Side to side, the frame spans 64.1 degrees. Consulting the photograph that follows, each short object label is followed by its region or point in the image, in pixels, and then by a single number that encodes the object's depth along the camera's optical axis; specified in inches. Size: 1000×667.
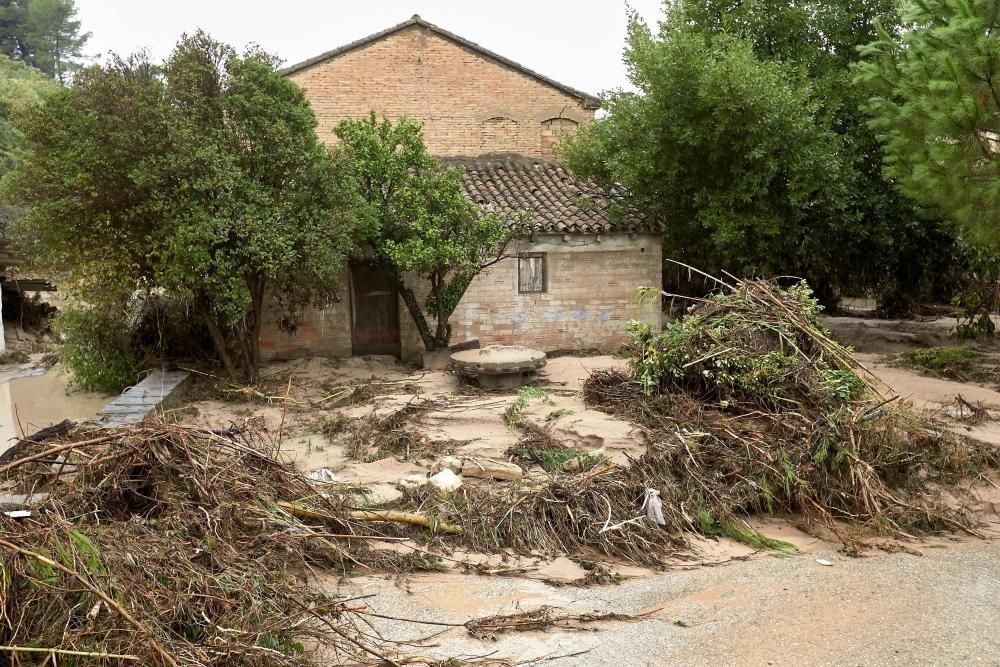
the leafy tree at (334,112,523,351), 580.1
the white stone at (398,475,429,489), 329.1
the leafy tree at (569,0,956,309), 631.2
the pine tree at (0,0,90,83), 1813.5
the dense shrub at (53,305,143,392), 564.1
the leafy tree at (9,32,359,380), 477.7
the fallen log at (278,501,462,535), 295.9
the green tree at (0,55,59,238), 1115.3
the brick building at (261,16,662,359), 662.5
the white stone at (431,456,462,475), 350.9
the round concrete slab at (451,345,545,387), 519.8
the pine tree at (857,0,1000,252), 390.6
